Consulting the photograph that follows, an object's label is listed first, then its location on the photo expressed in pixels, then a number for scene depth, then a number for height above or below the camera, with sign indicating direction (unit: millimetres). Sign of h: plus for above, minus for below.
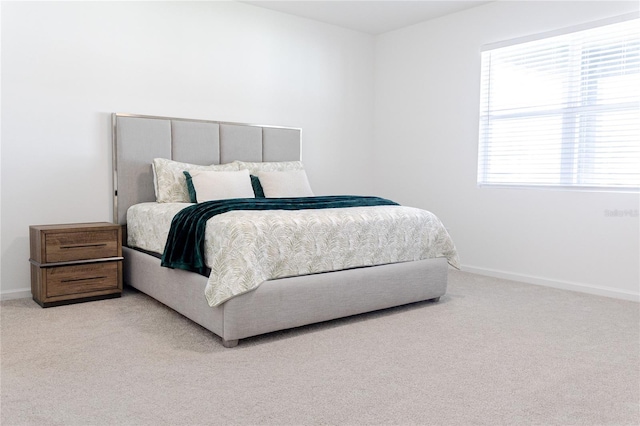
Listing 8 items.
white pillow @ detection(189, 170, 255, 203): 4090 -42
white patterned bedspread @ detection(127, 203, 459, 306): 2779 -371
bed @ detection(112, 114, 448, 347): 2875 -609
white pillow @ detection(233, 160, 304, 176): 4691 +140
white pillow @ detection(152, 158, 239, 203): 4199 -15
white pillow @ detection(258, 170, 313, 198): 4488 -30
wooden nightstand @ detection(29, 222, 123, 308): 3557 -599
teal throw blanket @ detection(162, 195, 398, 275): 3021 -275
